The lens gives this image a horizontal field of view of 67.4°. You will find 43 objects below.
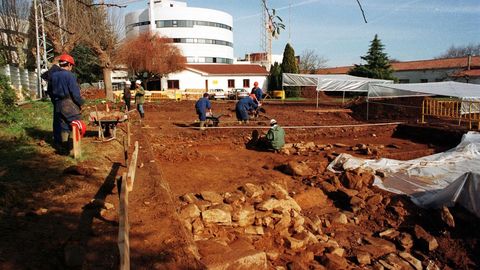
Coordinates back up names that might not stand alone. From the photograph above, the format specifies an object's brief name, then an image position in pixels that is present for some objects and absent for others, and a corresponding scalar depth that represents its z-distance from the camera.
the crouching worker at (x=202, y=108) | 12.36
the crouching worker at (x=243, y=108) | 14.06
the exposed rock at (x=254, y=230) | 5.67
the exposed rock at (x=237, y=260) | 3.50
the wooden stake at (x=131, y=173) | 4.74
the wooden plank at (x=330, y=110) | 21.12
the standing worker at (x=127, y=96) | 15.67
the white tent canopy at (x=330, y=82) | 22.89
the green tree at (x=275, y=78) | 43.12
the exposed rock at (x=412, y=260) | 5.51
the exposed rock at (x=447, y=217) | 6.09
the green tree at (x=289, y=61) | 41.47
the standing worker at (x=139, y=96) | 14.75
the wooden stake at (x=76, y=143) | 5.81
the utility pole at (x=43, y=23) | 21.09
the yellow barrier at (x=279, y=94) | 37.22
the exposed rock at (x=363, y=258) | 5.38
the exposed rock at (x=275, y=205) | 6.22
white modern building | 53.53
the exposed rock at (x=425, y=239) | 5.86
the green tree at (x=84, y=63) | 34.25
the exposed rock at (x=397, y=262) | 5.40
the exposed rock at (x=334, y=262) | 5.01
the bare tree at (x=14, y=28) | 29.84
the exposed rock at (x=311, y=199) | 7.48
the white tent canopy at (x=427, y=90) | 14.03
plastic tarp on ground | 6.36
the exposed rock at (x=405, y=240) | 5.99
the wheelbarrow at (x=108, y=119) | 8.20
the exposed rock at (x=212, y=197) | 6.17
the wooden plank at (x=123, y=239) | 2.45
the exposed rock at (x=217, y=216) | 5.42
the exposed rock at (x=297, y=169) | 8.93
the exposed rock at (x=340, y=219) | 6.75
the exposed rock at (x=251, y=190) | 6.70
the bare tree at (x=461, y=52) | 80.33
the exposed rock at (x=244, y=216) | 5.75
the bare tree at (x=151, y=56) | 36.97
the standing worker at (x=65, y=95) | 6.09
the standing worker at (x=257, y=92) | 16.31
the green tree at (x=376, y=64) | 37.59
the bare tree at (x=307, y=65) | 51.40
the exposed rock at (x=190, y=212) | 5.24
